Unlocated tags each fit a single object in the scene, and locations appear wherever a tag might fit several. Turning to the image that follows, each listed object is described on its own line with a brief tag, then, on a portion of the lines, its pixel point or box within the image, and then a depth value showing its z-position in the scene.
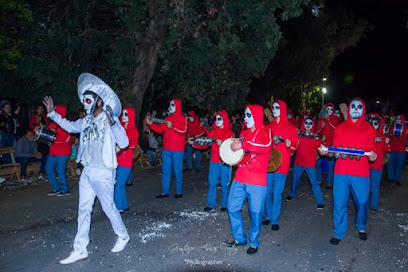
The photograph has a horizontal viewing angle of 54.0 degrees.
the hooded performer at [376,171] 8.57
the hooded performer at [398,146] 11.62
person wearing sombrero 5.52
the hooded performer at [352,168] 6.38
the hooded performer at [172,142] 9.40
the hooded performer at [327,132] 11.51
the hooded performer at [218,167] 8.43
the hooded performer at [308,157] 8.80
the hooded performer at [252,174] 5.80
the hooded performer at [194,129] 13.88
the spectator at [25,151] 11.57
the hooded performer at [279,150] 7.22
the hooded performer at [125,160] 7.93
